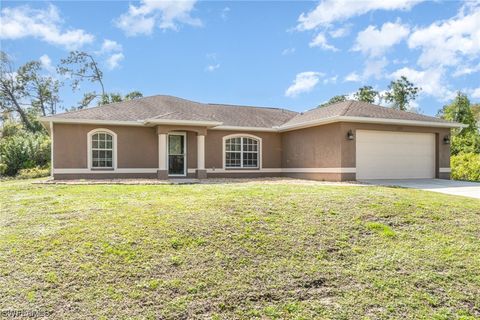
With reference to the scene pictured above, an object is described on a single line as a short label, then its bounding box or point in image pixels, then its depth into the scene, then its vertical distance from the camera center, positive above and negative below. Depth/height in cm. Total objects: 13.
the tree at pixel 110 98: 3897 +648
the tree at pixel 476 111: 3849 +504
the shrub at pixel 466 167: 1978 -50
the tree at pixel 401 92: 4397 +777
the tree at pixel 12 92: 4112 +765
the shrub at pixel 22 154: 2362 +36
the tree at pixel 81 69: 4058 +999
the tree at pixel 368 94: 4519 +779
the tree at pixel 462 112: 3219 +396
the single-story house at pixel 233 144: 1628 +71
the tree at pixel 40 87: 4247 +854
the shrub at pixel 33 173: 2123 -78
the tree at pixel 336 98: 4678 +755
